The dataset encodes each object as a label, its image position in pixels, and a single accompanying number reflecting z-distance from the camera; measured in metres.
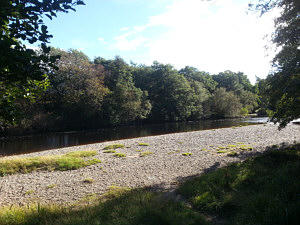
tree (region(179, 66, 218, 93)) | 77.19
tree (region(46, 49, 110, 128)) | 38.94
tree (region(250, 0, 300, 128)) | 8.10
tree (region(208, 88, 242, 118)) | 62.66
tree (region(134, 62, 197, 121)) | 56.88
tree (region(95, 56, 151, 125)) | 43.12
